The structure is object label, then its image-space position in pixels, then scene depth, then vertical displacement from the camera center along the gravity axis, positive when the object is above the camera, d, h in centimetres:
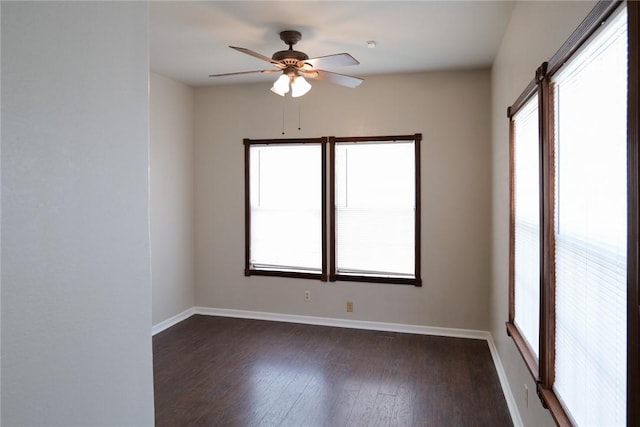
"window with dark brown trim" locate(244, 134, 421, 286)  462 +0
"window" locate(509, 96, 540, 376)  232 -14
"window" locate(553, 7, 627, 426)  122 -7
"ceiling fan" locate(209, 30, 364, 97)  309 +108
